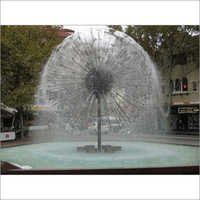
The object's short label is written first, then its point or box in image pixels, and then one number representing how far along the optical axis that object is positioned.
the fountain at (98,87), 7.25
